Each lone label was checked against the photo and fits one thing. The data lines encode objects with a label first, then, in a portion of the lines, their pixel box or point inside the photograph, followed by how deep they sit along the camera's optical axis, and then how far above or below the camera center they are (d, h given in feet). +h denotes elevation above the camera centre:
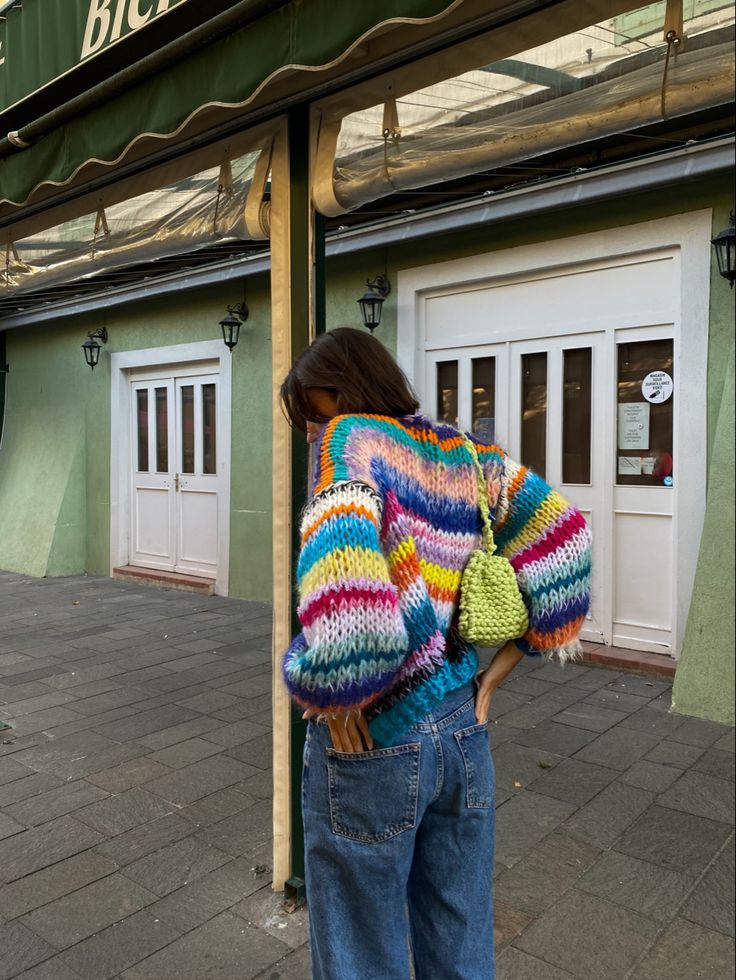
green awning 6.75 +3.64
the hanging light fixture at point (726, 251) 15.31 +3.68
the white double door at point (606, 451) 17.85 -0.35
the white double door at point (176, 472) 28.40 -1.31
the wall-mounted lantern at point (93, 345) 31.01 +3.66
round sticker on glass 17.53 +1.14
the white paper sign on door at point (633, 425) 18.03 +0.28
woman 4.40 -1.32
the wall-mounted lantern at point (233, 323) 25.45 +3.73
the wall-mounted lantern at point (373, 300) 21.33 +3.73
